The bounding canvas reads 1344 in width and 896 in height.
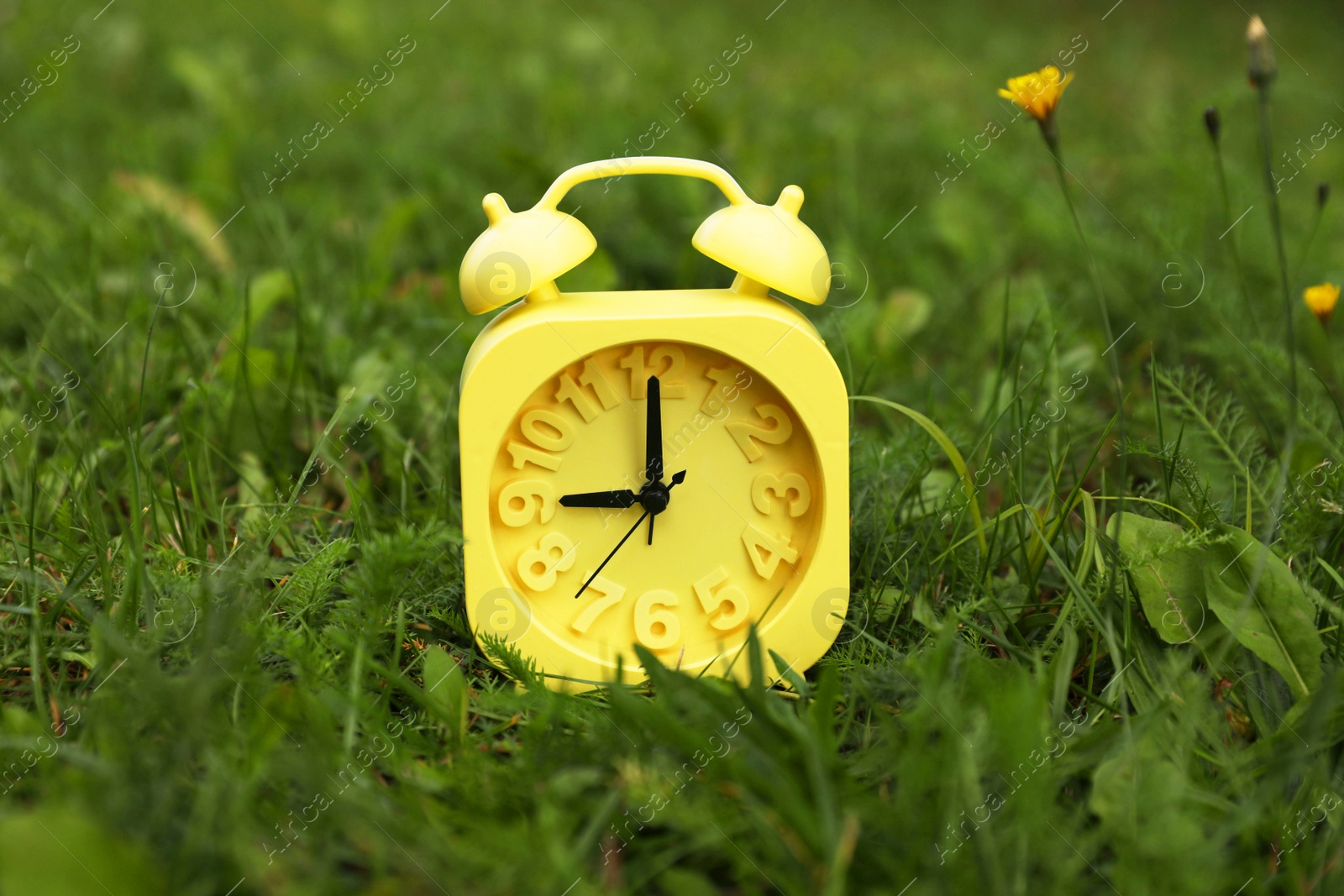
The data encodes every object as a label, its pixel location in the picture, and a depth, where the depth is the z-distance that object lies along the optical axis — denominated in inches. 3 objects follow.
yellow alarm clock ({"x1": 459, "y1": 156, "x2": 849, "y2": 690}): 21.1
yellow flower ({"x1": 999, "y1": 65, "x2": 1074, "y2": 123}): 21.4
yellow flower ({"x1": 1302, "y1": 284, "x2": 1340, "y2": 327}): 21.7
